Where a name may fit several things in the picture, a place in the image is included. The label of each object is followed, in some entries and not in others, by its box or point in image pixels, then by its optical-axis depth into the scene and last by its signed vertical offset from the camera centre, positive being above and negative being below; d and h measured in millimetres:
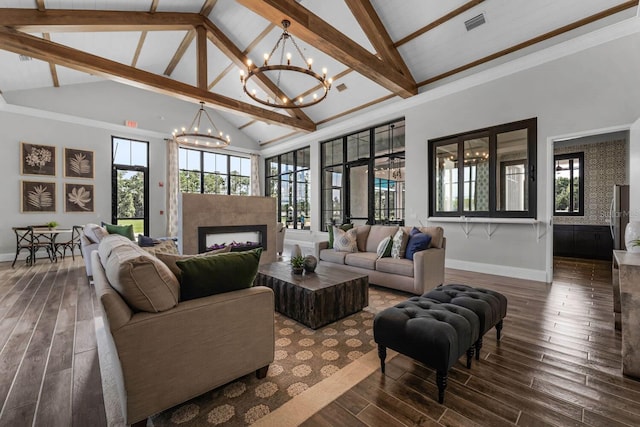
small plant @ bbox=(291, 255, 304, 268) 3334 -597
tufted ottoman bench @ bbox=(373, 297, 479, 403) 1644 -759
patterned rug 1584 -1140
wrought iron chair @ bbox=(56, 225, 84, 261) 6496 -736
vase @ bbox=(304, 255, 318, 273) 3312 -616
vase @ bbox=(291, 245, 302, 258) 3414 -490
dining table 5867 -524
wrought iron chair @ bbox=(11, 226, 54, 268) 5797 -652
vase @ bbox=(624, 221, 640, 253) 2346 -226
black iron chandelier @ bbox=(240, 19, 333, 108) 3625 +1890
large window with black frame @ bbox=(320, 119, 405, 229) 6844 +928
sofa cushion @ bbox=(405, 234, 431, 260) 3826 -446
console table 1920 -719
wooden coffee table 2750 -851
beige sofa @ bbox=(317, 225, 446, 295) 3605 -732
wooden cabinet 6305 -717
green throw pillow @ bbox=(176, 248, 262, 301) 1691 -390
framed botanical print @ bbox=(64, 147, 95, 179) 7066 +1249
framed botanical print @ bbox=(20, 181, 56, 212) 6547 +384
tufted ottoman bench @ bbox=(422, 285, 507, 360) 2070 -708
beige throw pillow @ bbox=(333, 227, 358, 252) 4660 -493
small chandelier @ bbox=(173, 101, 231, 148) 6488 +2236
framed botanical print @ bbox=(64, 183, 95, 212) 7070 +382
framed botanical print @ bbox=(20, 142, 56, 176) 6551 +1259
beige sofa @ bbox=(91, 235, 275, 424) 1398 -678
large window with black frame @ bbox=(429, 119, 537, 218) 4719 +710
